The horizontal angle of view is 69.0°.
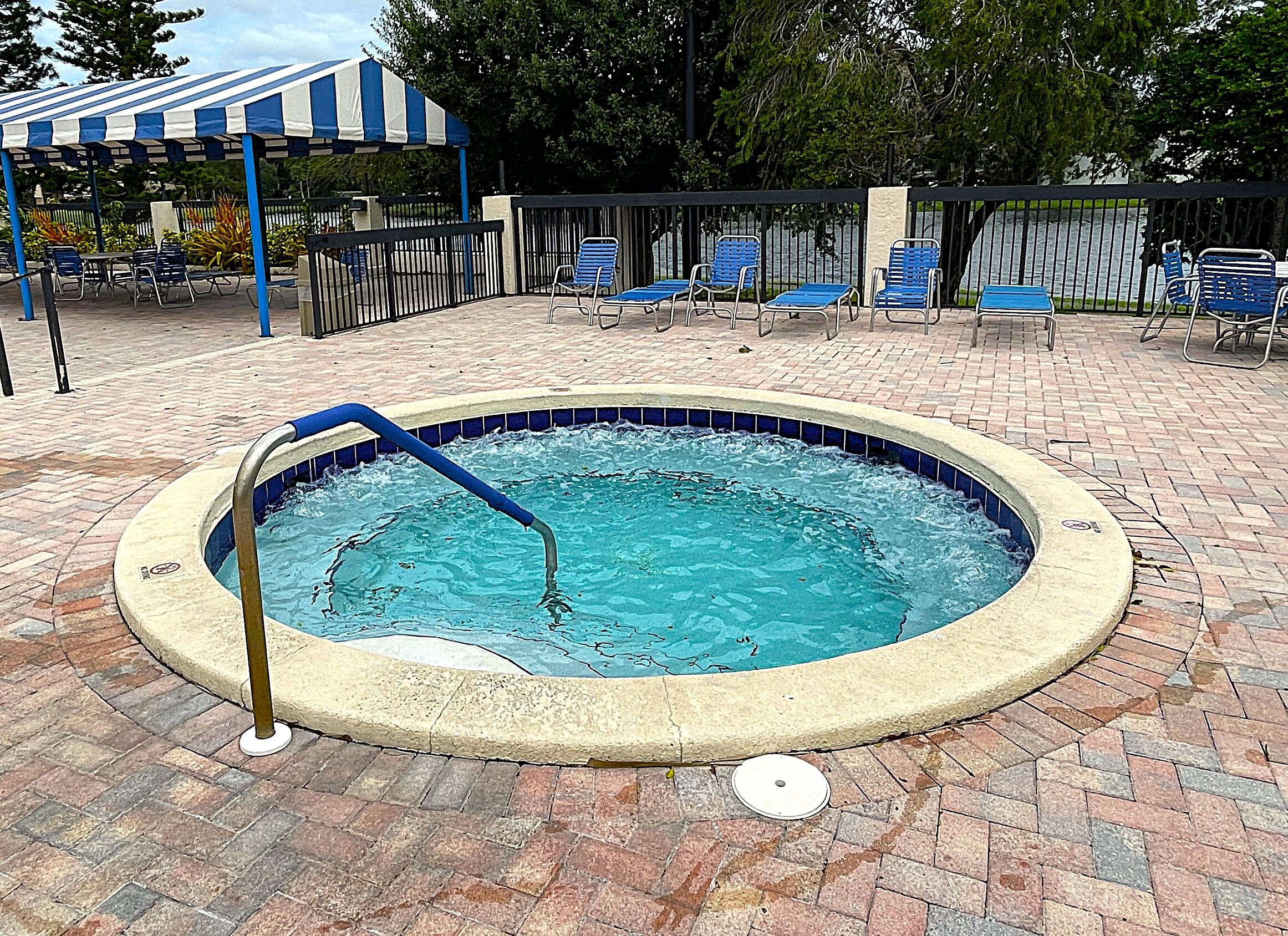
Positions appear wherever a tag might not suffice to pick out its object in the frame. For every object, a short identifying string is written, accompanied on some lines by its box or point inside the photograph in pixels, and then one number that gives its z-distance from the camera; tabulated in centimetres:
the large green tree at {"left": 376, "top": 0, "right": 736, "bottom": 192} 1648
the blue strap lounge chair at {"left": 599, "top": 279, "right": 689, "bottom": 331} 1035
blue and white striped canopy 1029
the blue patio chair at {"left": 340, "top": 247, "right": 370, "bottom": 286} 1103
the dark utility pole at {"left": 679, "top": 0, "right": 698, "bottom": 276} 1466
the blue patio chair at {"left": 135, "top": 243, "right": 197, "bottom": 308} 1333
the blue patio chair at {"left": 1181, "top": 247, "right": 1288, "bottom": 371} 763
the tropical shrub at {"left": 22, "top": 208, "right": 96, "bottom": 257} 1784
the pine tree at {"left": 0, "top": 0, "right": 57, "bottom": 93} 2731
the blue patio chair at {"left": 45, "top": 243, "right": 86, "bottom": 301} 1402
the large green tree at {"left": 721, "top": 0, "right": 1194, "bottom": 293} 1309
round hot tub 262
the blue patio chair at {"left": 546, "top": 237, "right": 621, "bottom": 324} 1131
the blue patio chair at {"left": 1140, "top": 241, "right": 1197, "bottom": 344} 862
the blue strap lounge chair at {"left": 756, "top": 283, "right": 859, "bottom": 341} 949
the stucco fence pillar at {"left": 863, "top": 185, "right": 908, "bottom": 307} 1138
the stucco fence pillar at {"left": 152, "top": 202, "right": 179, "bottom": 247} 2148
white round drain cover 225
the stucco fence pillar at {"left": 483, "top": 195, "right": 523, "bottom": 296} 1381
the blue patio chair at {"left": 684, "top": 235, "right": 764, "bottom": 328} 1098
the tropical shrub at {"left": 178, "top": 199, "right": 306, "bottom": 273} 1619
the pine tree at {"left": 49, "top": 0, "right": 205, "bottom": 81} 2688
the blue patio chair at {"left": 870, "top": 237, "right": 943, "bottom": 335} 992
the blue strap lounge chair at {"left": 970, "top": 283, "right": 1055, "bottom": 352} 870
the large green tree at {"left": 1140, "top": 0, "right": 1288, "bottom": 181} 1134
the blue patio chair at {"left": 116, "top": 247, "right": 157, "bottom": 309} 1350
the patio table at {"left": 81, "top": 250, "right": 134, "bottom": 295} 1395
